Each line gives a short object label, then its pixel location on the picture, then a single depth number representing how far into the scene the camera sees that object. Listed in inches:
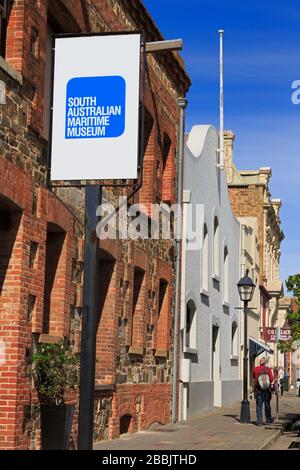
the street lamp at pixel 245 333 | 861.8
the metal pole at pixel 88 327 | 309.9
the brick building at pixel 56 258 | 442.3
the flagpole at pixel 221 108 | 1149.1
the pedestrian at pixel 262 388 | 834.2
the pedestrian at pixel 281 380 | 1815.7
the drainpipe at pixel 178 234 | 834.8
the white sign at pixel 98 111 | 329.1
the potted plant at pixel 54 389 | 460.1
